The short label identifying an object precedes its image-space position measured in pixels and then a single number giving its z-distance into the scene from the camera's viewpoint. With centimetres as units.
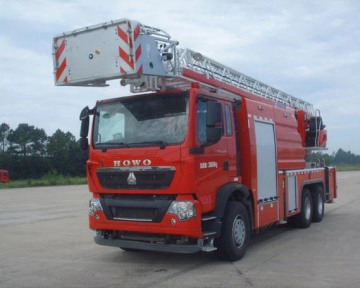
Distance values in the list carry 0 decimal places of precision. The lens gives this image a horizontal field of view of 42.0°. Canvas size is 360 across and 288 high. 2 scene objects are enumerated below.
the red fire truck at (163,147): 704
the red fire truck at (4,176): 5008
